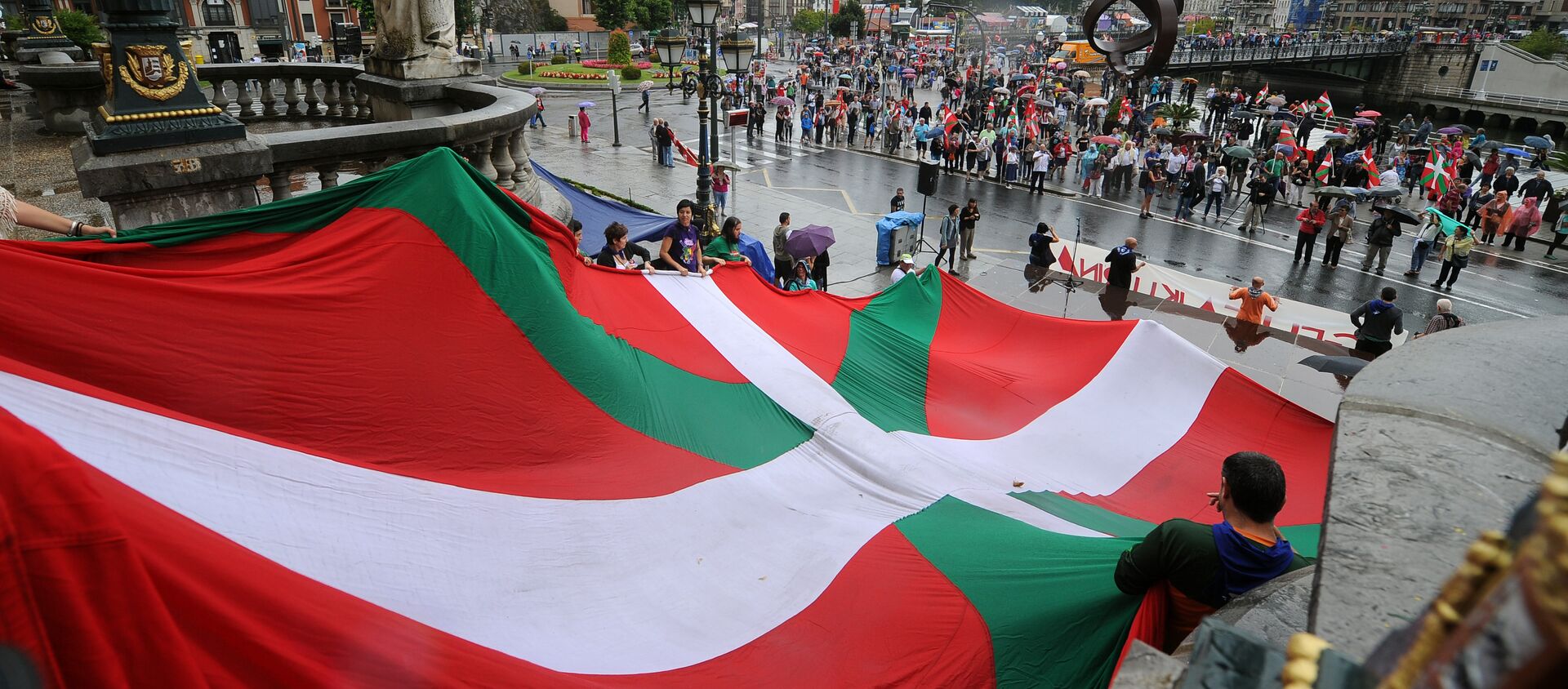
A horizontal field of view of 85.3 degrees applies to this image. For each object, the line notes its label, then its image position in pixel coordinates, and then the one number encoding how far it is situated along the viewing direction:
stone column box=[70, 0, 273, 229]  5.98
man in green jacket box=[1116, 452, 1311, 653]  3.12
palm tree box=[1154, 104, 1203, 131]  35.03
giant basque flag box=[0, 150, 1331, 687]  2.36
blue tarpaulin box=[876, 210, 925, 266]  17.06
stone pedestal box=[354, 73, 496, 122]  11.05
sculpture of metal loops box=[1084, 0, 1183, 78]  24.95
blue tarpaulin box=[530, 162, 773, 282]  11.31
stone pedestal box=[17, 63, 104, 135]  12.18
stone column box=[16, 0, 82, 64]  17.08
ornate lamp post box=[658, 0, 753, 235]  14.21
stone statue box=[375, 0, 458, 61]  10.84
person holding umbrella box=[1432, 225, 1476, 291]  17.27
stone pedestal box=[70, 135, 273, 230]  5.88
